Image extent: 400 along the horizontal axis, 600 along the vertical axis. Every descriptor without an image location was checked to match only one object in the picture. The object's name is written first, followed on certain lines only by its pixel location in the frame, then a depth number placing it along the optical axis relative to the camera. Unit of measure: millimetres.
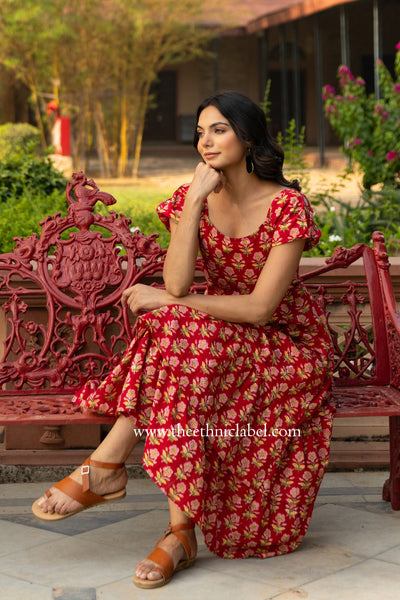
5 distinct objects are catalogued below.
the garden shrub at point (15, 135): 14789
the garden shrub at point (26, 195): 4746
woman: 2721
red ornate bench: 3355
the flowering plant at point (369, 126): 7594
